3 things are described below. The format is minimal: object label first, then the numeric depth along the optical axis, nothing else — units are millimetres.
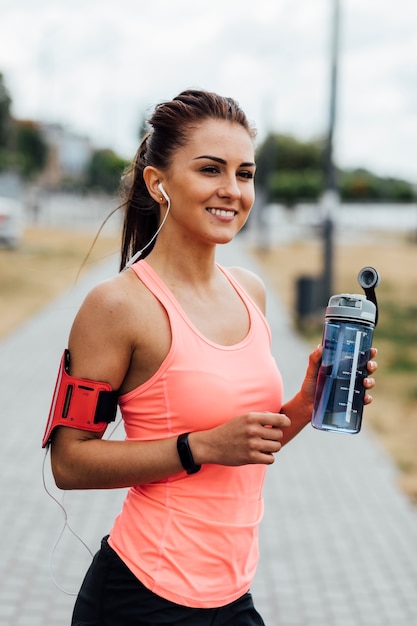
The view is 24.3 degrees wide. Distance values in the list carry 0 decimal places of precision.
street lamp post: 14633
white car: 26844
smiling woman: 2025
